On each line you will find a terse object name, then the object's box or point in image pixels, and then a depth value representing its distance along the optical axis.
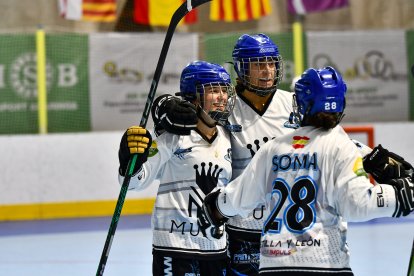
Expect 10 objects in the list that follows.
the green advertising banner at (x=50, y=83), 17.97
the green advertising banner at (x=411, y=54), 18.77
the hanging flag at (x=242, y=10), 20.48
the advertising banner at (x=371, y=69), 18.80
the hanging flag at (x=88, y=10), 19.75
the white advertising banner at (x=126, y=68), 18.45
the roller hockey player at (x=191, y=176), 7.18
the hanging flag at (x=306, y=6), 20.47
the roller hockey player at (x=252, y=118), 7.65
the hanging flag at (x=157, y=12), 20.16
